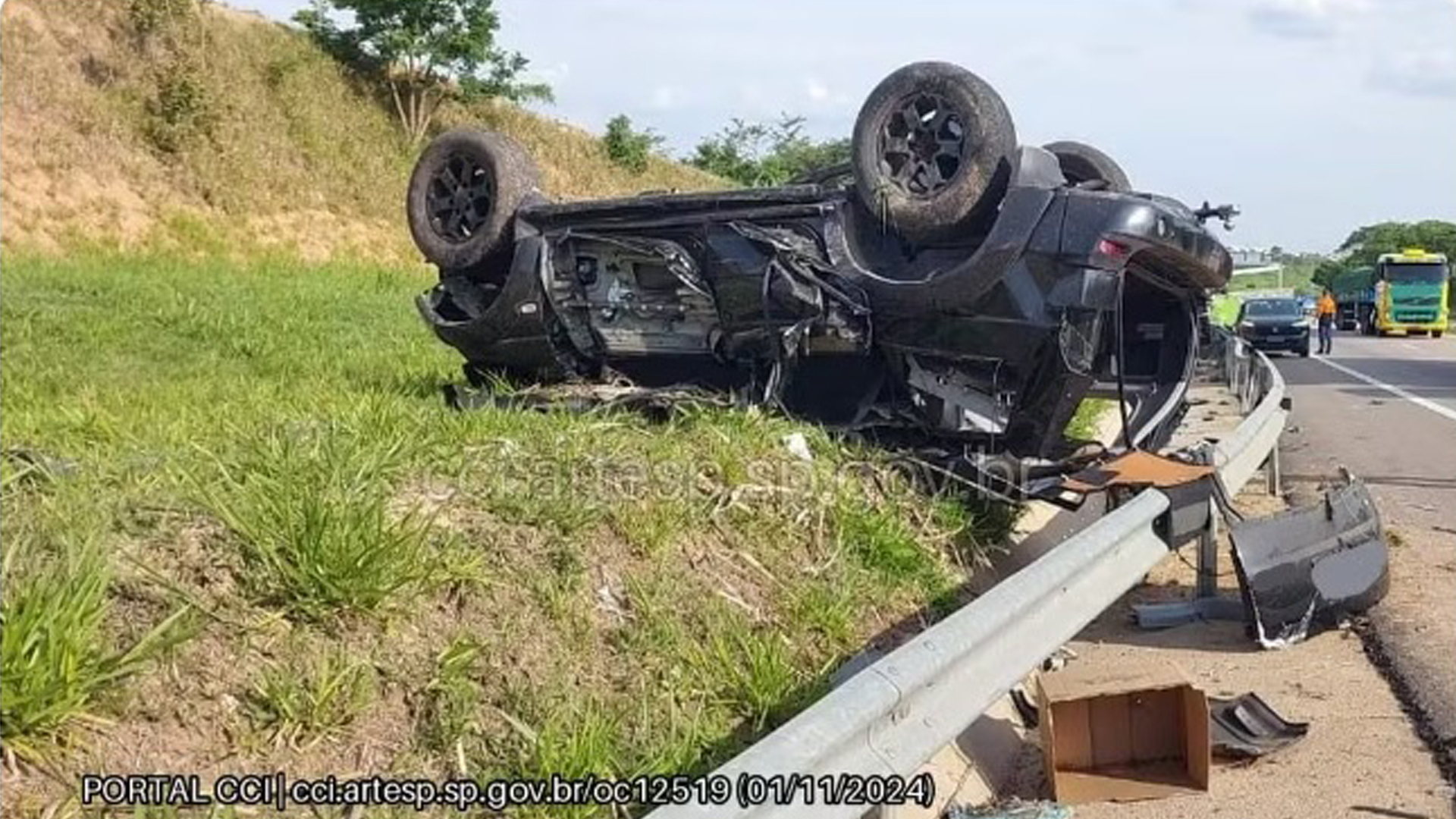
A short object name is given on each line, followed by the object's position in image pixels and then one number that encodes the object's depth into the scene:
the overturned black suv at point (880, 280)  6.25
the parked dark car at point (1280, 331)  28.83
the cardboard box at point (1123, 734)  3.90
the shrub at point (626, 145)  38.22
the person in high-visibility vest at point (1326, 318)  32.59
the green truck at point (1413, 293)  41.69
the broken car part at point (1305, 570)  5.30
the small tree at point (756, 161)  47.06
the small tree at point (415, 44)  31.09
